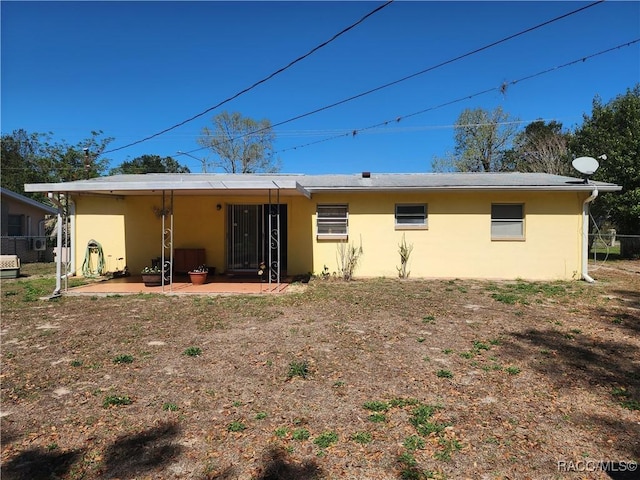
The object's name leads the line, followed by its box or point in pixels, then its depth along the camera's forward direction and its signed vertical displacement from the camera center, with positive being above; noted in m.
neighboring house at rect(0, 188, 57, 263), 16.98 +0.41
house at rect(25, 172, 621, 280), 10.54 +0.23
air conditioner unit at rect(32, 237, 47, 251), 17.63 -0.39
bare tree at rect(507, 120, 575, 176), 24.67 +6.06
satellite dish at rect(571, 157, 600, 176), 9.86 +1.77
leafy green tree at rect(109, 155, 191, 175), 50.28 +9.55
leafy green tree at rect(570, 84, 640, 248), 16.62 +3.65
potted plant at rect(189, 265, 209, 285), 9.92 -1.09
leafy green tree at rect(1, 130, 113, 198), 28.84 +5.55
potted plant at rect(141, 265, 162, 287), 9.65 -1.08
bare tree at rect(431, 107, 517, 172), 29.52 +7.32
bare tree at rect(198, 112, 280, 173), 31.05 +7.48
